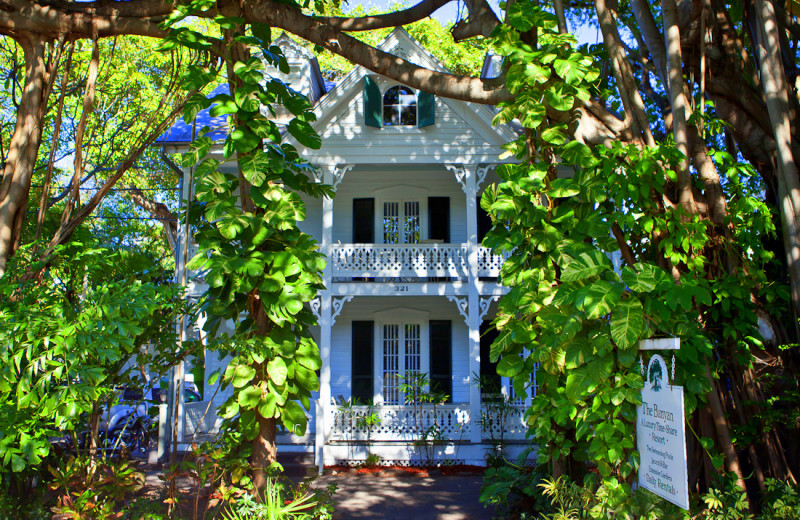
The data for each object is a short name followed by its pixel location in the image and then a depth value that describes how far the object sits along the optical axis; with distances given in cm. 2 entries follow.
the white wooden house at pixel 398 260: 1223
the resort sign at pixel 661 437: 331
